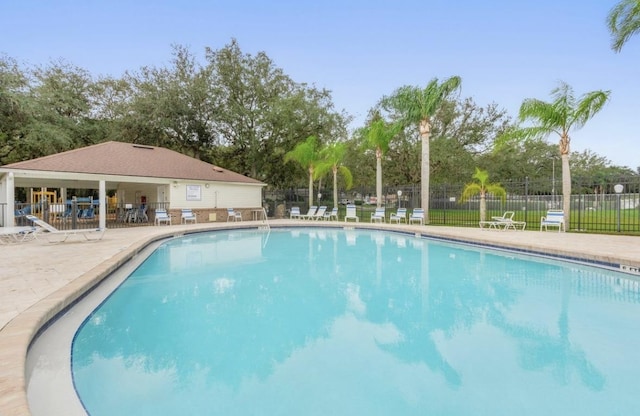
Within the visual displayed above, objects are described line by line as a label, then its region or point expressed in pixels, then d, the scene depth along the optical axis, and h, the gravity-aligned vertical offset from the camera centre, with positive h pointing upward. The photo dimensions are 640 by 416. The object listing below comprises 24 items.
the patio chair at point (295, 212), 22.34 -0.46
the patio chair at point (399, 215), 18.27 -0.57
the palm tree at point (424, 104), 16.80 +4.88
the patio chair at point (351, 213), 20.22 -0.49
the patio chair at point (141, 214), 18.44 -0.43
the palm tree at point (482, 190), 15.18 +0.57
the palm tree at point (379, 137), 19.09 +3.60
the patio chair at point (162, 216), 17.31 -0.51
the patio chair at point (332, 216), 20.92 -0.70
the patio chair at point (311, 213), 21.22 -0.50
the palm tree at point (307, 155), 20.91 +2.96
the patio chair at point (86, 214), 17.94 -0.40
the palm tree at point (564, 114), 12.95 +3.33
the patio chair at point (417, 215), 17.81 -0.56
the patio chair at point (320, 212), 20.91 -0.44
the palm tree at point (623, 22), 11.08 +5.72
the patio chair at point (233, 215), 19.81 -0.56
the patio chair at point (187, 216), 18.14 -0.54
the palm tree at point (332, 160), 20.55 +2.58
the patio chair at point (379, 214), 19.31 -0.53
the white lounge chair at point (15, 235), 10.32 -0.90
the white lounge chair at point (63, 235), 10.39 -1.00
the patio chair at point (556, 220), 13.69 -0.65
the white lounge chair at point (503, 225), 14.94 -0.94
